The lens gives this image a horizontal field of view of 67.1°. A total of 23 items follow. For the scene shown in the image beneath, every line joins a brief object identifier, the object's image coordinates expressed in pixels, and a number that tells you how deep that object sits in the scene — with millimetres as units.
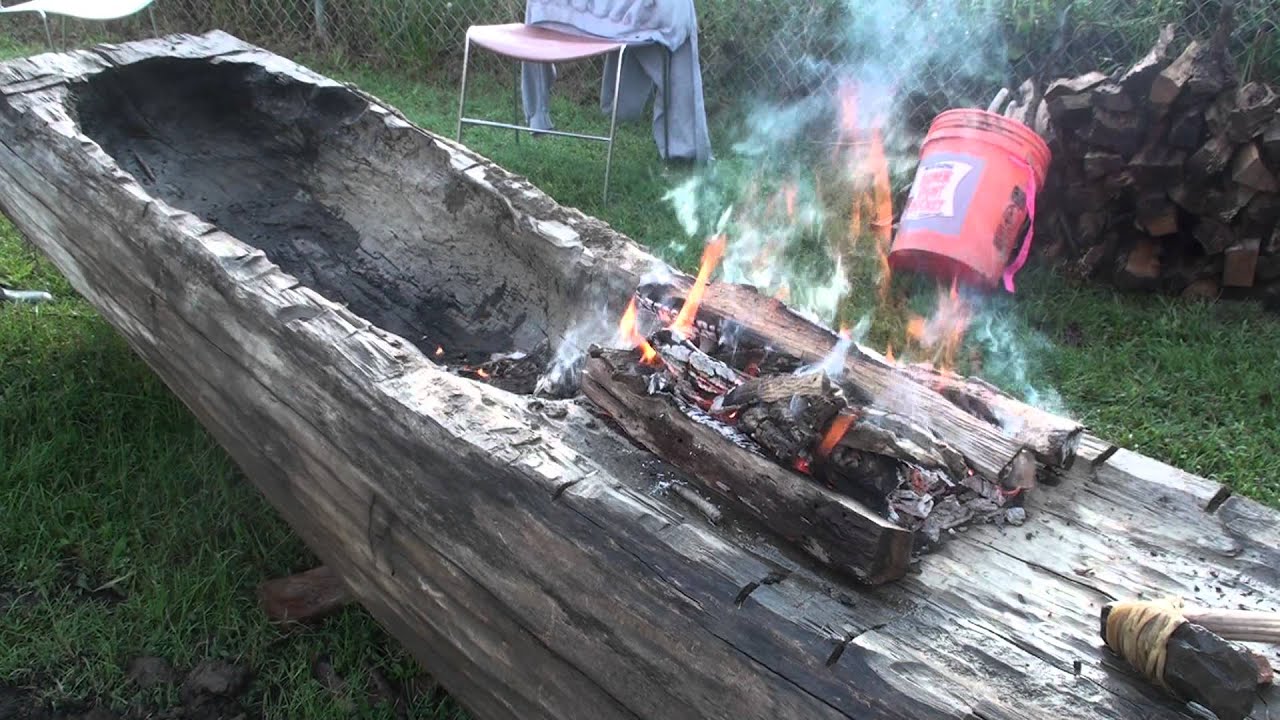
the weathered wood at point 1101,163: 4156
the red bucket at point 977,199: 4023
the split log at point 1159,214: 4125
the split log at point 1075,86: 4242
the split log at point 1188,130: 4023
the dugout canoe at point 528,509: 1470
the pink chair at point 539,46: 5000
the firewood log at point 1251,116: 3891
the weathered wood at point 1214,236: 4008
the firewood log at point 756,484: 1567
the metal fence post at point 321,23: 7234
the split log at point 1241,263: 3967
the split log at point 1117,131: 4109
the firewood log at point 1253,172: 3875
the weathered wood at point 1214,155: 3943
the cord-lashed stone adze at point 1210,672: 1317
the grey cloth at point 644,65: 5391
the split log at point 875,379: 1900
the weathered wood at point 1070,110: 4227
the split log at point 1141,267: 4188
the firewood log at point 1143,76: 4098
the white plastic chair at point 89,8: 5379
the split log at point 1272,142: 3854
